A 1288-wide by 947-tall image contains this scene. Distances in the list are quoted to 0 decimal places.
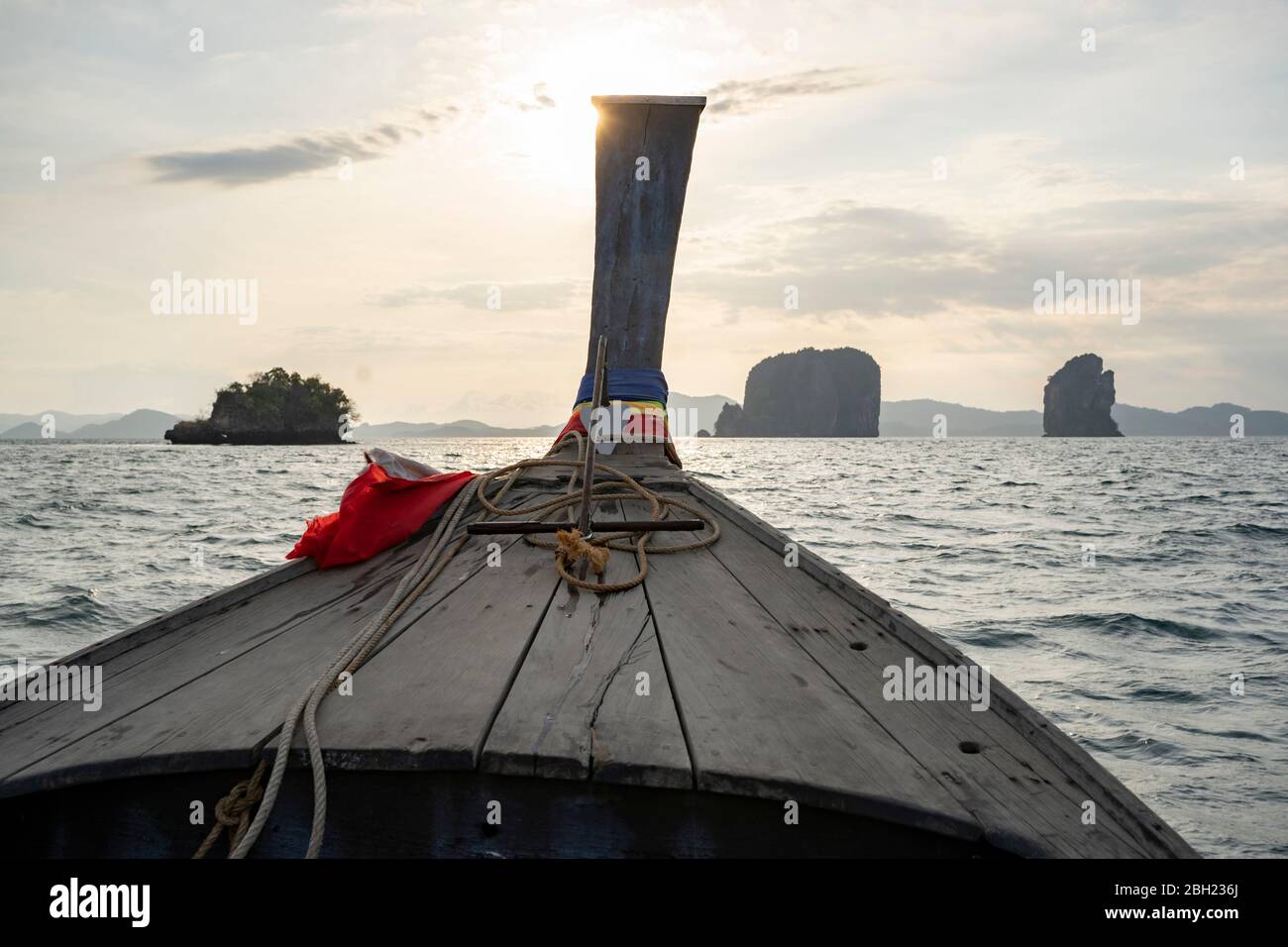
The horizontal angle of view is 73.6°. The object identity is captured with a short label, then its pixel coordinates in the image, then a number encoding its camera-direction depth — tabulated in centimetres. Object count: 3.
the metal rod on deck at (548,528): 306
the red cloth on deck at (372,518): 317
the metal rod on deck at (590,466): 294
